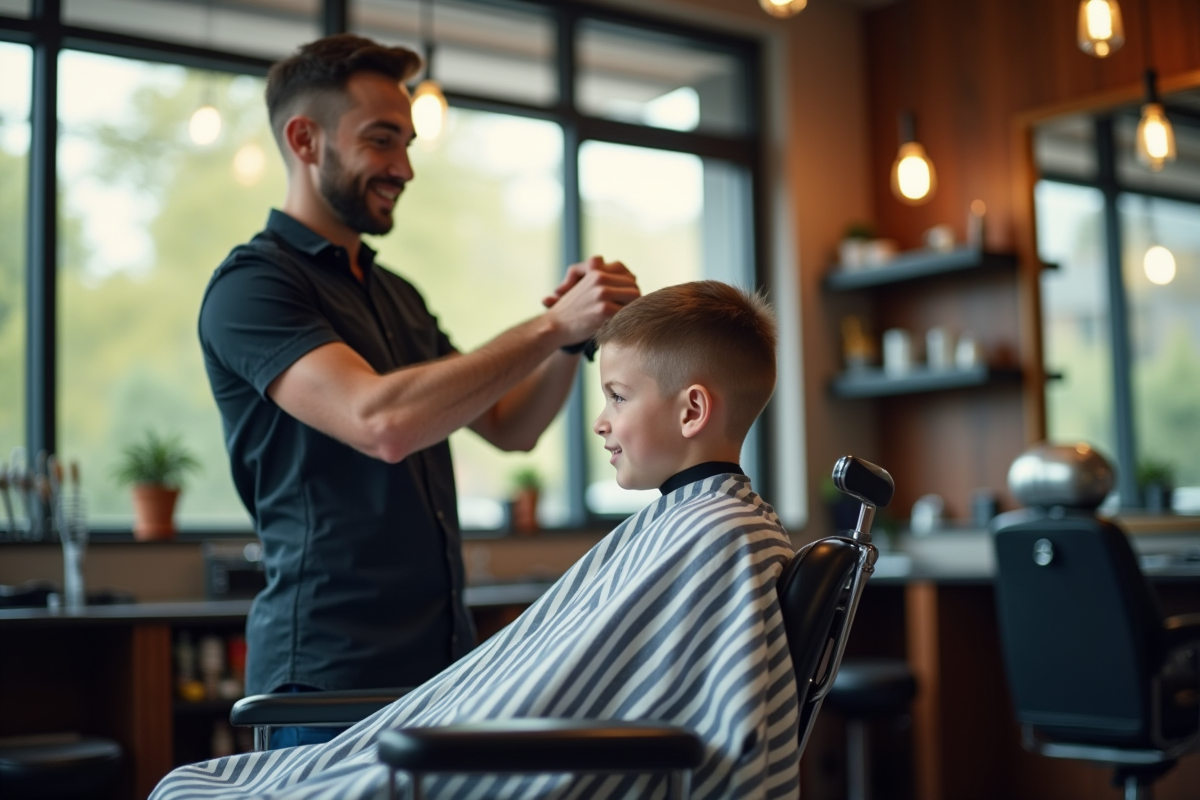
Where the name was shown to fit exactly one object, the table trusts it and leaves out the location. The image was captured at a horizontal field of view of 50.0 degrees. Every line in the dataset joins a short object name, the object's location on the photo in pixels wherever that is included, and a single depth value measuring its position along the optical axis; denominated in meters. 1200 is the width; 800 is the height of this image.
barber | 1.76
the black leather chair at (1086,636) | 3.11
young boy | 1.30
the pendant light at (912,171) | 4.53
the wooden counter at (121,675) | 2.93
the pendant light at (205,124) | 3.93
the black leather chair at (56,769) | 2.70
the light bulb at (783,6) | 3.14
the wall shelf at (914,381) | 4.88
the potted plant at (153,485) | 3.81
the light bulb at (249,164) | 4.21
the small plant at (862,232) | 5.42
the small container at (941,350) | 5.05
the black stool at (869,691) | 3.81
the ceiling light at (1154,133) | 4.02
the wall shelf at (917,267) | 4.92
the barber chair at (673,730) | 1.14
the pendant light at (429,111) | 3.84
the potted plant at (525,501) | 4.65
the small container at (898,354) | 5.17
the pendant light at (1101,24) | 3.44
